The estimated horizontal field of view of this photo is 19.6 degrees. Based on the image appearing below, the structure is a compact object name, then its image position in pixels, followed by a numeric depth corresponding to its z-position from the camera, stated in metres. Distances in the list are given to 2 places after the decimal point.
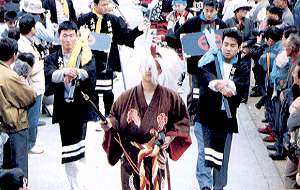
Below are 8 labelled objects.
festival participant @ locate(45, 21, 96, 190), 8.78
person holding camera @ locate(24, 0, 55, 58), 11.63
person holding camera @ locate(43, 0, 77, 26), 13.38
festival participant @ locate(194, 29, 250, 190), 8.67
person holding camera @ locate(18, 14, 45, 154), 10.37
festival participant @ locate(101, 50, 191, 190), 7.40
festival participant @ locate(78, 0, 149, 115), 11.47
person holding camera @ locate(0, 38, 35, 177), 8.22
